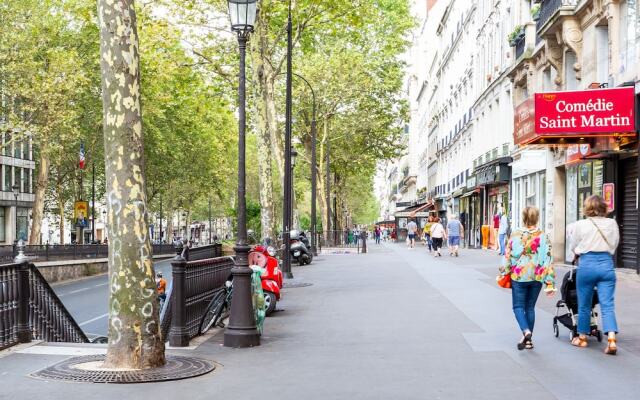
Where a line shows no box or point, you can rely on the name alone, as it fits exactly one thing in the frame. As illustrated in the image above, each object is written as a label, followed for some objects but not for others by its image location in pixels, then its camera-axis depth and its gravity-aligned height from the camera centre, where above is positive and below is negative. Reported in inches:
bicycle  448.5 -51.8
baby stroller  388.2 -44.0
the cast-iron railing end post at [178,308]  391.9 -43.6
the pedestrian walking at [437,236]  1305.4 -38.8
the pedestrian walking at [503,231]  1123.3 -27.8
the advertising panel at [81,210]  2004.2 +6.9
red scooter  531.8 -38.3
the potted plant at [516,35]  1250.0 +257.5
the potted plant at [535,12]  1120.8 +259.4
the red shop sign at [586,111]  759.7 +89.7
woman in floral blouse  370.3 -25.9
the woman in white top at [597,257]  363.6 -20.3
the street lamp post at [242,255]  399.5 -20.8
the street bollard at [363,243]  1647.4 -62.4
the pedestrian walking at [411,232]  1852.9 -46.3
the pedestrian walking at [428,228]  1440.7 -32.6
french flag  1982.5 +132.3
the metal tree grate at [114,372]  307.5 -59.3
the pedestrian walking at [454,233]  1257.4 -33.2
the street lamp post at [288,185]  870.7 +29.0
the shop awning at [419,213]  2910.9 -7.7
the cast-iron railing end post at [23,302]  387.2 -40.4
